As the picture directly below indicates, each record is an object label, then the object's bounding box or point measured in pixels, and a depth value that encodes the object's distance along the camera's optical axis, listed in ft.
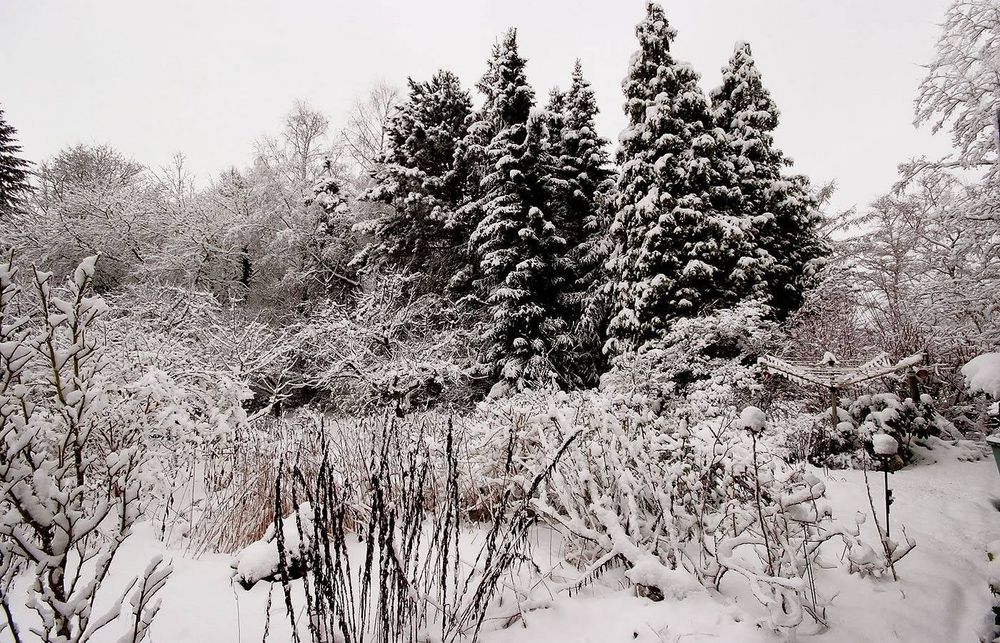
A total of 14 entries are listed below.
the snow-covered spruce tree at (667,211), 35.88
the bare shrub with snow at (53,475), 4.28
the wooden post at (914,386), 17.90
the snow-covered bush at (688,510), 7.04
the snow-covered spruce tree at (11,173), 48.80
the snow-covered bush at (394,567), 5.39
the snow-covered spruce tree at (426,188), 45.78
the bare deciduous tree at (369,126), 65.41
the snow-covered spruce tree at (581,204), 40.81
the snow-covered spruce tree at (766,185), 45.32
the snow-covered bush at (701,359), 28.09
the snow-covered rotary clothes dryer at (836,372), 16.37
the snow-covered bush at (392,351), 35.96
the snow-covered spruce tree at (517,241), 38.32
